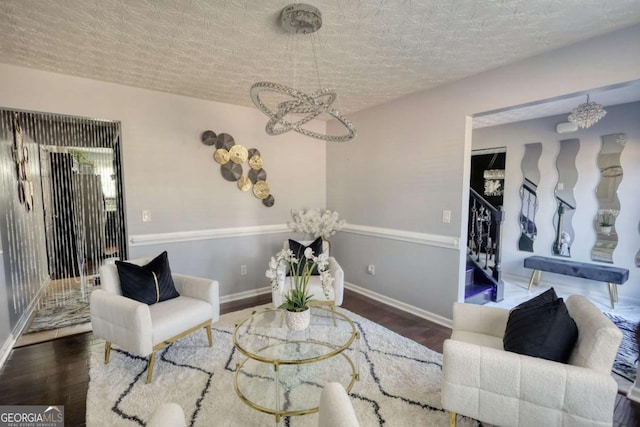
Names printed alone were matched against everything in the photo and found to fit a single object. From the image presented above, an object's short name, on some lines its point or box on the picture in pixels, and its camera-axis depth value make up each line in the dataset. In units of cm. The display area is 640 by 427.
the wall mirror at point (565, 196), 416
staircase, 375
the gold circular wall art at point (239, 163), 357
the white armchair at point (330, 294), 291
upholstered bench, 360
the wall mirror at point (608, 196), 379
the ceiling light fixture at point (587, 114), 297
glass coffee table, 182
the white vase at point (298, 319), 207
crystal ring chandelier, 173
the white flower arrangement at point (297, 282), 208
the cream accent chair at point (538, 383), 134
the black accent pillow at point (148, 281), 242
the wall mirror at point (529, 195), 448
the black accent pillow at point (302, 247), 343
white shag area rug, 179
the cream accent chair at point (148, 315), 207
